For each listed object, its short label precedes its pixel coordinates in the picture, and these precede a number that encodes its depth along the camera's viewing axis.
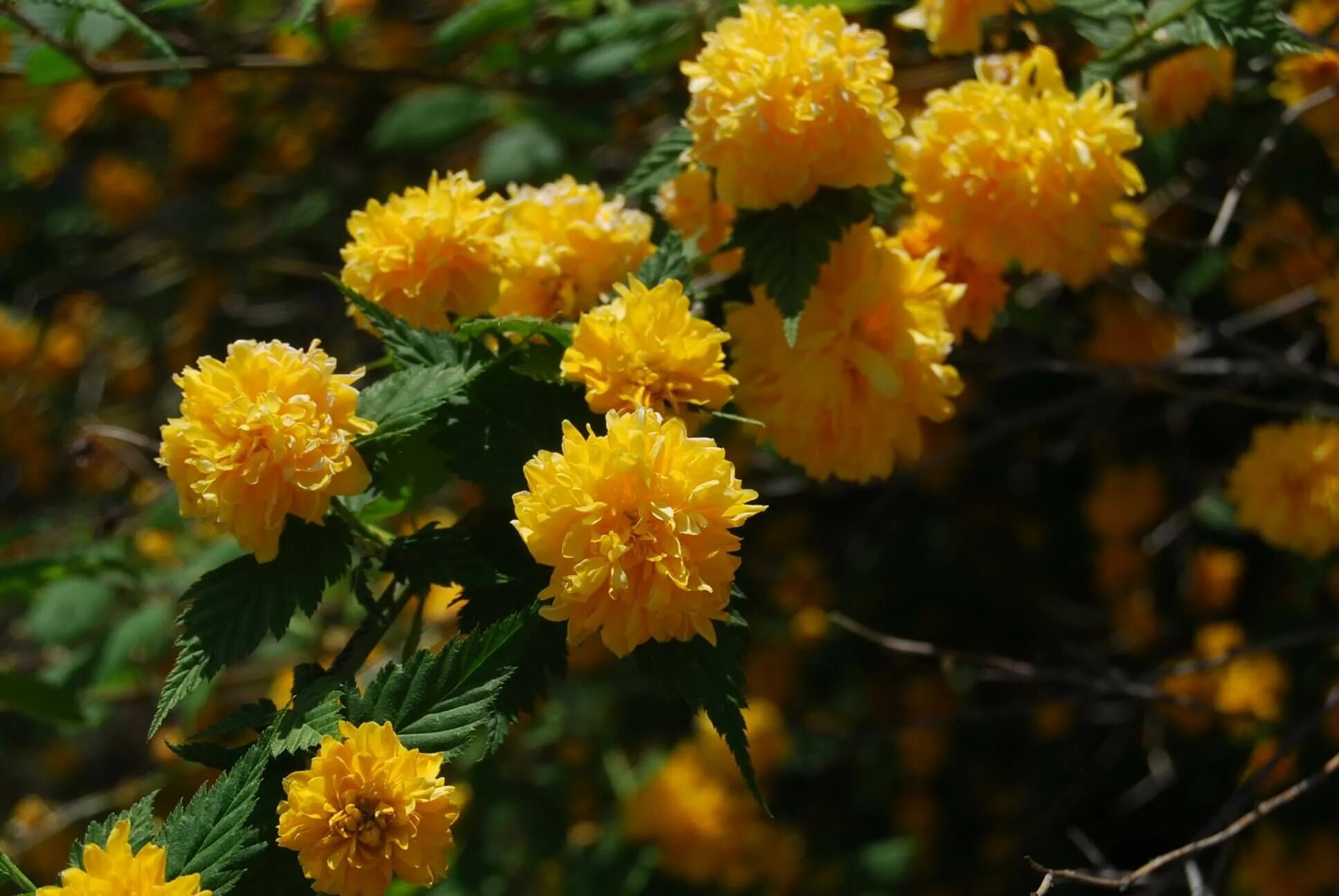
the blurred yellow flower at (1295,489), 1.10
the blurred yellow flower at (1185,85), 1.07
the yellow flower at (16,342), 1.74
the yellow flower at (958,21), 1.05
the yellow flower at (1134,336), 1.29
